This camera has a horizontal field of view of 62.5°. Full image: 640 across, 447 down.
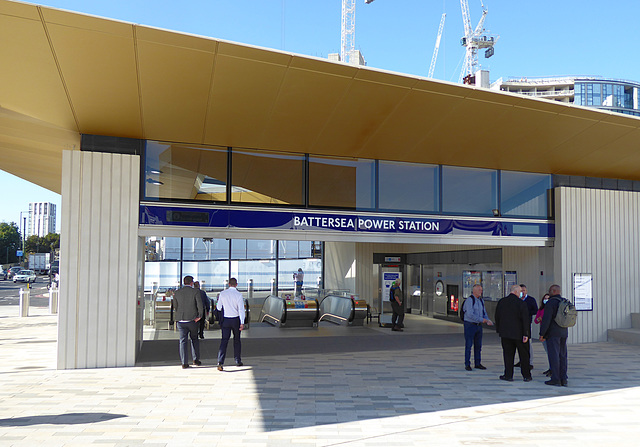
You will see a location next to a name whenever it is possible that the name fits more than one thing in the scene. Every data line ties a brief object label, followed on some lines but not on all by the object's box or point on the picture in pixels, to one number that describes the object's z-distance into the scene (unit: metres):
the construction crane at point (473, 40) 125.50
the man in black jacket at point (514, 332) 8.06
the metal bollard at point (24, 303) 18.52
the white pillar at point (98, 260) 8.72
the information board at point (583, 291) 12.25
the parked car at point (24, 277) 47.01
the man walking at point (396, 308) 13.85
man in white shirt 8.91
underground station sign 9.65
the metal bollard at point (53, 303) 19.91
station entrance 14.53
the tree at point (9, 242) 84.06
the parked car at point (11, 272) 58.14
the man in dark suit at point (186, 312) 8.82
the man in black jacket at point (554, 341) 7.77
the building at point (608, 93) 98.88
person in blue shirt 8.88
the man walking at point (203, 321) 12.27
